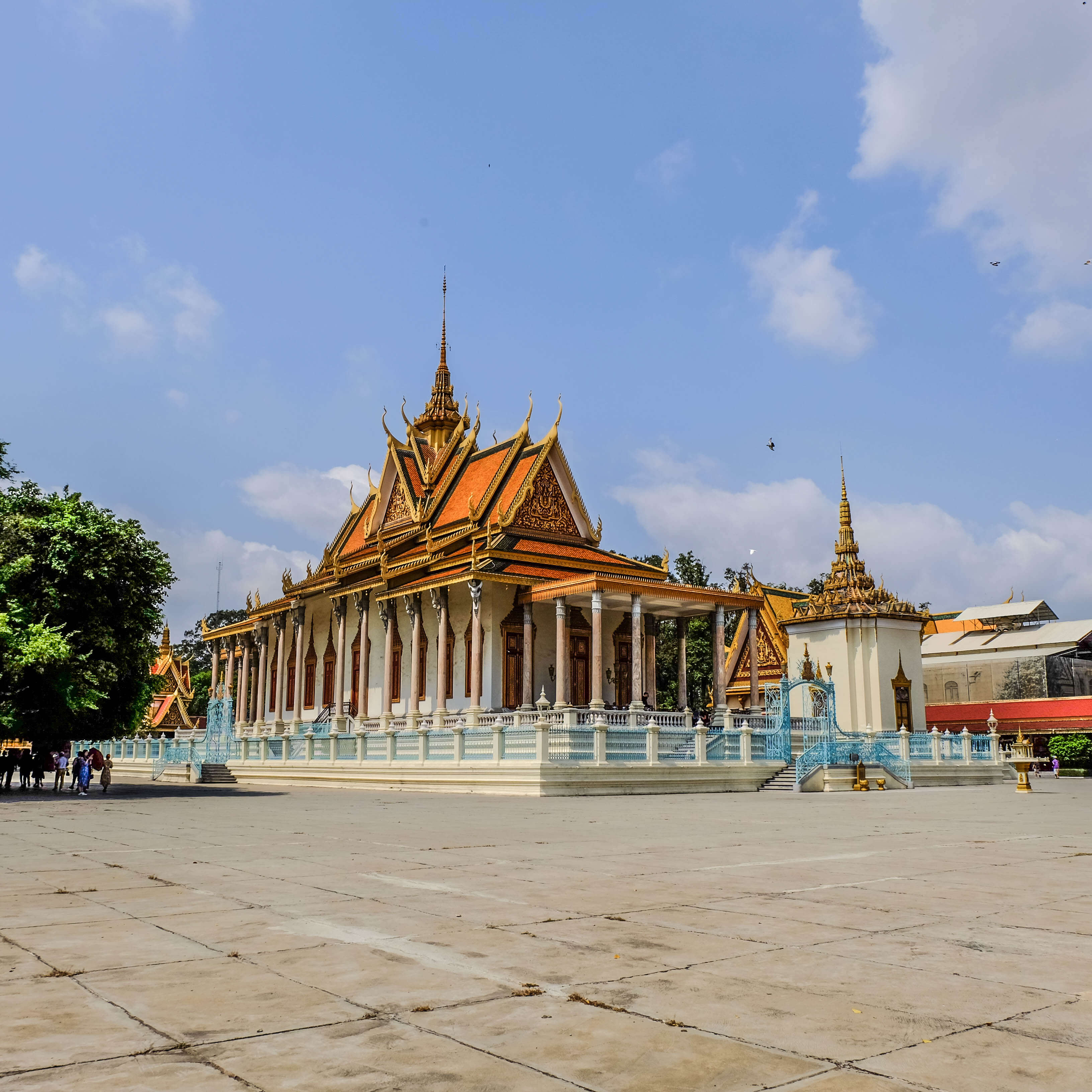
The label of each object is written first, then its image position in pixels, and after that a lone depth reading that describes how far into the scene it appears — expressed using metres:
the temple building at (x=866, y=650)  36.75
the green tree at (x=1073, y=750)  39.78
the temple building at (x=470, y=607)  30.33
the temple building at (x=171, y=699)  57.19
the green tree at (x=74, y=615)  21.02
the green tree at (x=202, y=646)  90.19
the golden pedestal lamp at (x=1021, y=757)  23.38
